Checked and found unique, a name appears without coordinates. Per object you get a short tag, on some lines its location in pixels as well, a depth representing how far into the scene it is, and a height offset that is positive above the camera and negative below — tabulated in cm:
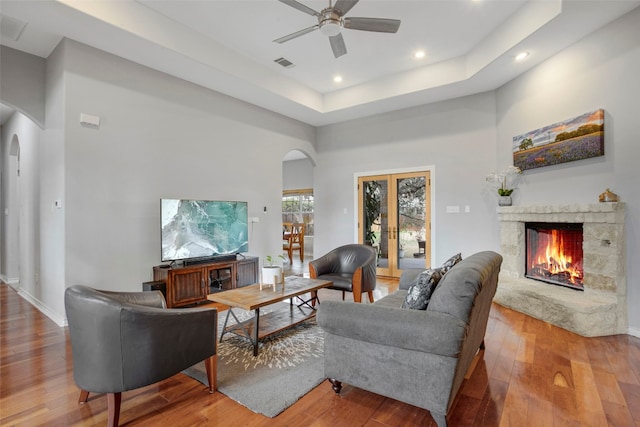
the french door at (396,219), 579 -11
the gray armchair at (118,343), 174 -73
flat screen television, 409 -20
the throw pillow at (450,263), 240 -41
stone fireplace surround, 314 -84
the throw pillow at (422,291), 197 -50
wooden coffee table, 270 -76
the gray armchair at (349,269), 383 -74
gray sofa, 169 -74
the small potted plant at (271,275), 309 -61
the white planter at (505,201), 465 +17
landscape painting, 346 +85
